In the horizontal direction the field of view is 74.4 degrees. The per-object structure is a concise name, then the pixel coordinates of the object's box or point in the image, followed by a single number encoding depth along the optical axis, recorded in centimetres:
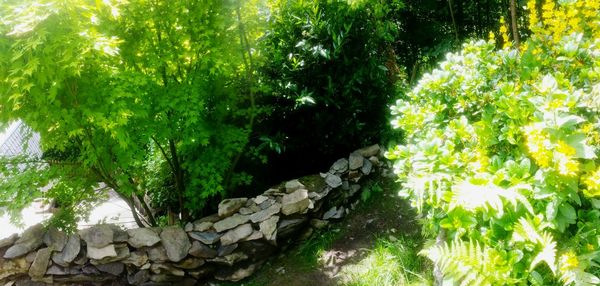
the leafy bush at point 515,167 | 164
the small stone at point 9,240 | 328
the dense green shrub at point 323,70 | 388
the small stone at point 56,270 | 329
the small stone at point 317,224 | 387
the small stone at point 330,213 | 395
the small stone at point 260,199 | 367
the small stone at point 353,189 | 413
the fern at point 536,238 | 154
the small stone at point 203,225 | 352
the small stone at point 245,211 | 361
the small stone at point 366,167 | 418
